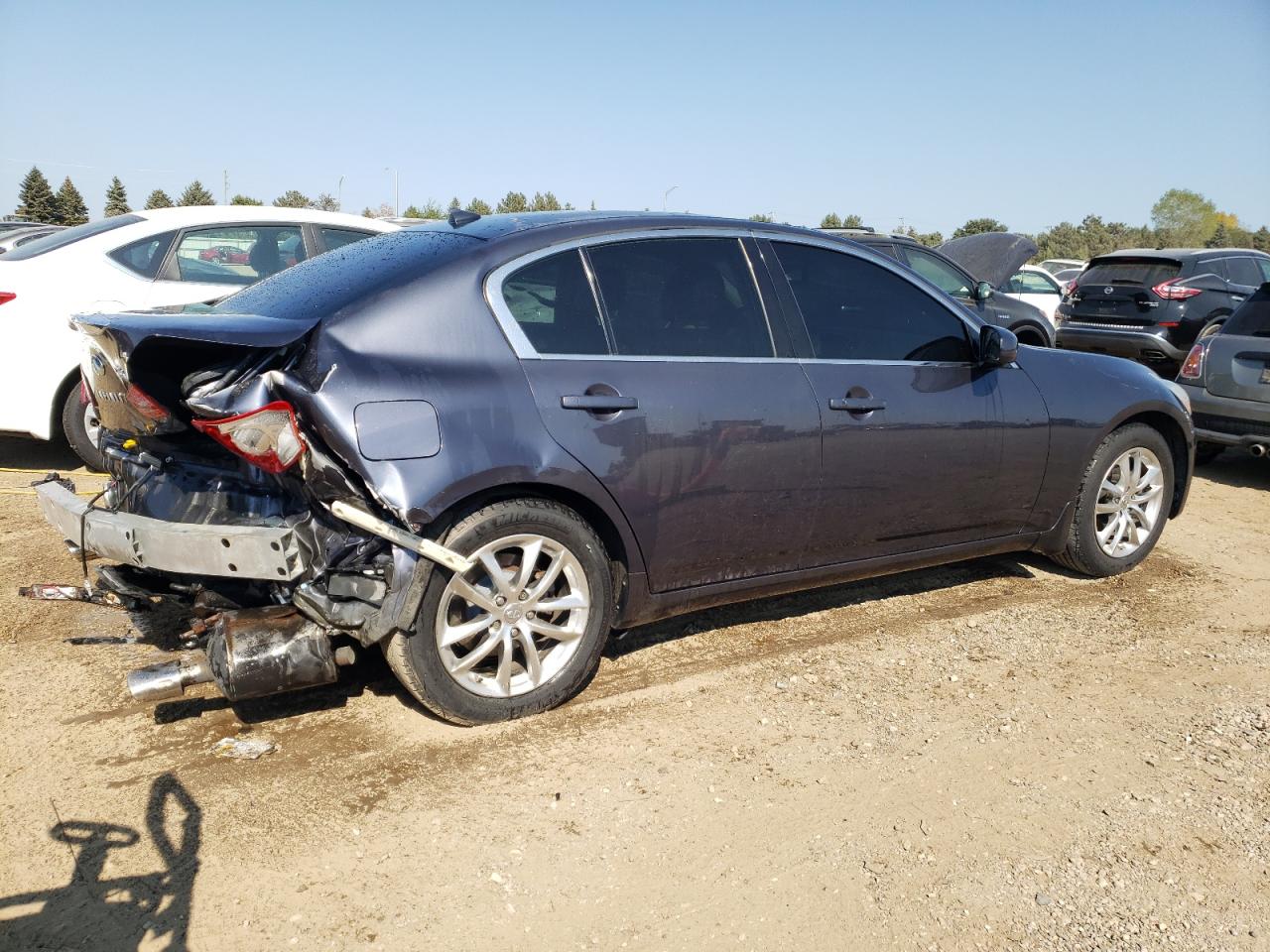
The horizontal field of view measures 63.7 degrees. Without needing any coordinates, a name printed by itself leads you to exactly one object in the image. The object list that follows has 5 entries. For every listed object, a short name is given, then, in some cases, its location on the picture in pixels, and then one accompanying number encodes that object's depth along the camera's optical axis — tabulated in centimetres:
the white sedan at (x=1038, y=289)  1507
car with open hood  1077
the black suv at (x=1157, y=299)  1199
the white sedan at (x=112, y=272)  647
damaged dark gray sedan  316
